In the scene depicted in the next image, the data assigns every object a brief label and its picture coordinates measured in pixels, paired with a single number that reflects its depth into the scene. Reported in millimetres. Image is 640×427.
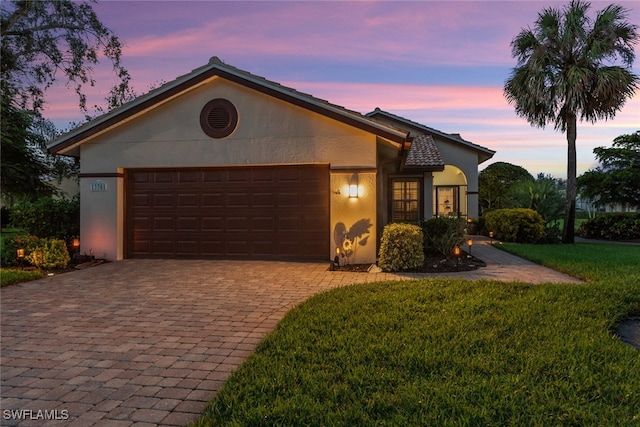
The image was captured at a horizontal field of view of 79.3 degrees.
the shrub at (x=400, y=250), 8719
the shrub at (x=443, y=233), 10672
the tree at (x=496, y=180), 27405
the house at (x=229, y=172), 9523
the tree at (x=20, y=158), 16297
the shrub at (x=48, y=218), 10584
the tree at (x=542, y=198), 17562
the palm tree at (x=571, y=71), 14016
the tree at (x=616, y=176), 20047
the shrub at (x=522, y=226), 15445
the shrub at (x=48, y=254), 9031
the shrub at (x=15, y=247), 9227
